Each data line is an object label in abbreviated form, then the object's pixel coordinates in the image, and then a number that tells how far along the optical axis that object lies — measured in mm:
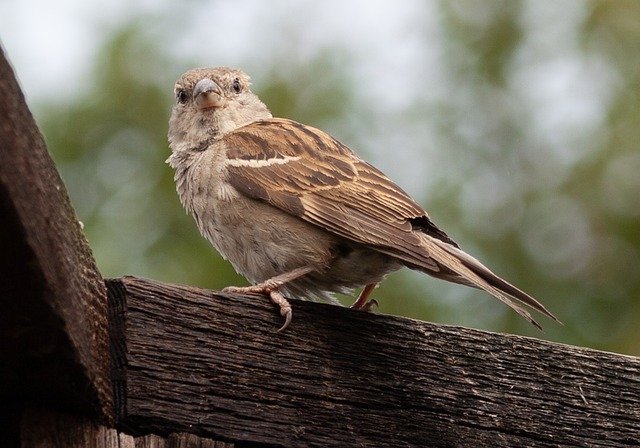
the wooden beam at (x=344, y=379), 5133
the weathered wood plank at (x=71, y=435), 4773
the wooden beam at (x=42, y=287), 4000
